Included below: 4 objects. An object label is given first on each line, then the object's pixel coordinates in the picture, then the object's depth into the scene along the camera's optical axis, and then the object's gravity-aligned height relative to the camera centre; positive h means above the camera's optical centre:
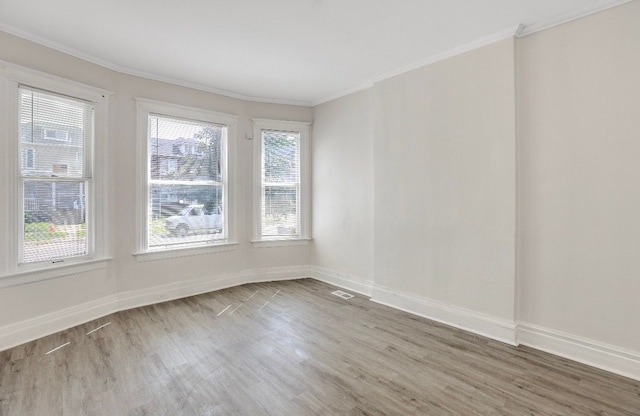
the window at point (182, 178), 3.78 +0.42
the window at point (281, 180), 4.73 +0.45
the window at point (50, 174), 2.74 +0.35
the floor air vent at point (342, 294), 4.05 -1.17
